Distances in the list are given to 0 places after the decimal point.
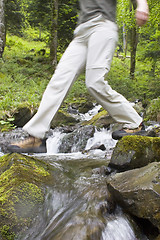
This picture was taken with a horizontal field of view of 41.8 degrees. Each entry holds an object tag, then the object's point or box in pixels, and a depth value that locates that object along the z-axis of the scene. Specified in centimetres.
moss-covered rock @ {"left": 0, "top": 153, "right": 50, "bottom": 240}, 222
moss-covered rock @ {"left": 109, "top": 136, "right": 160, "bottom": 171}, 343
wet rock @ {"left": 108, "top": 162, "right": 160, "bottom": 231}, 213
